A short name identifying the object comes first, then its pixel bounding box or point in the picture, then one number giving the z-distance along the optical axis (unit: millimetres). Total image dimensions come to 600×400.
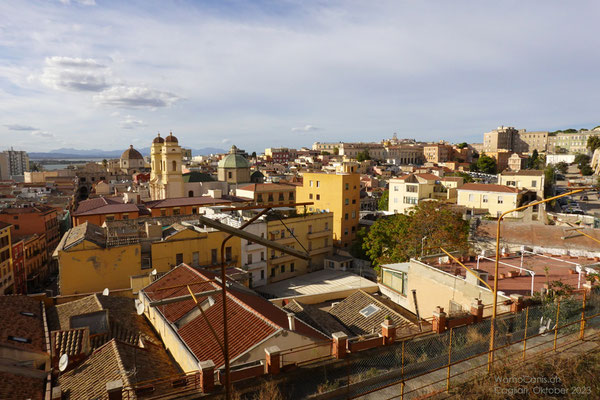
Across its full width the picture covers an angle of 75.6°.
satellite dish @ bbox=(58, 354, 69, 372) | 11656
